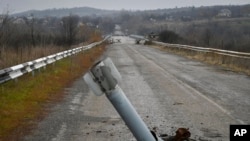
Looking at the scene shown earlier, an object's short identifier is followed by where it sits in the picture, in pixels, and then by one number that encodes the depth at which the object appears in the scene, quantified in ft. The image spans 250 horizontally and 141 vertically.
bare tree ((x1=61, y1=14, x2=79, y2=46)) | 135.19
